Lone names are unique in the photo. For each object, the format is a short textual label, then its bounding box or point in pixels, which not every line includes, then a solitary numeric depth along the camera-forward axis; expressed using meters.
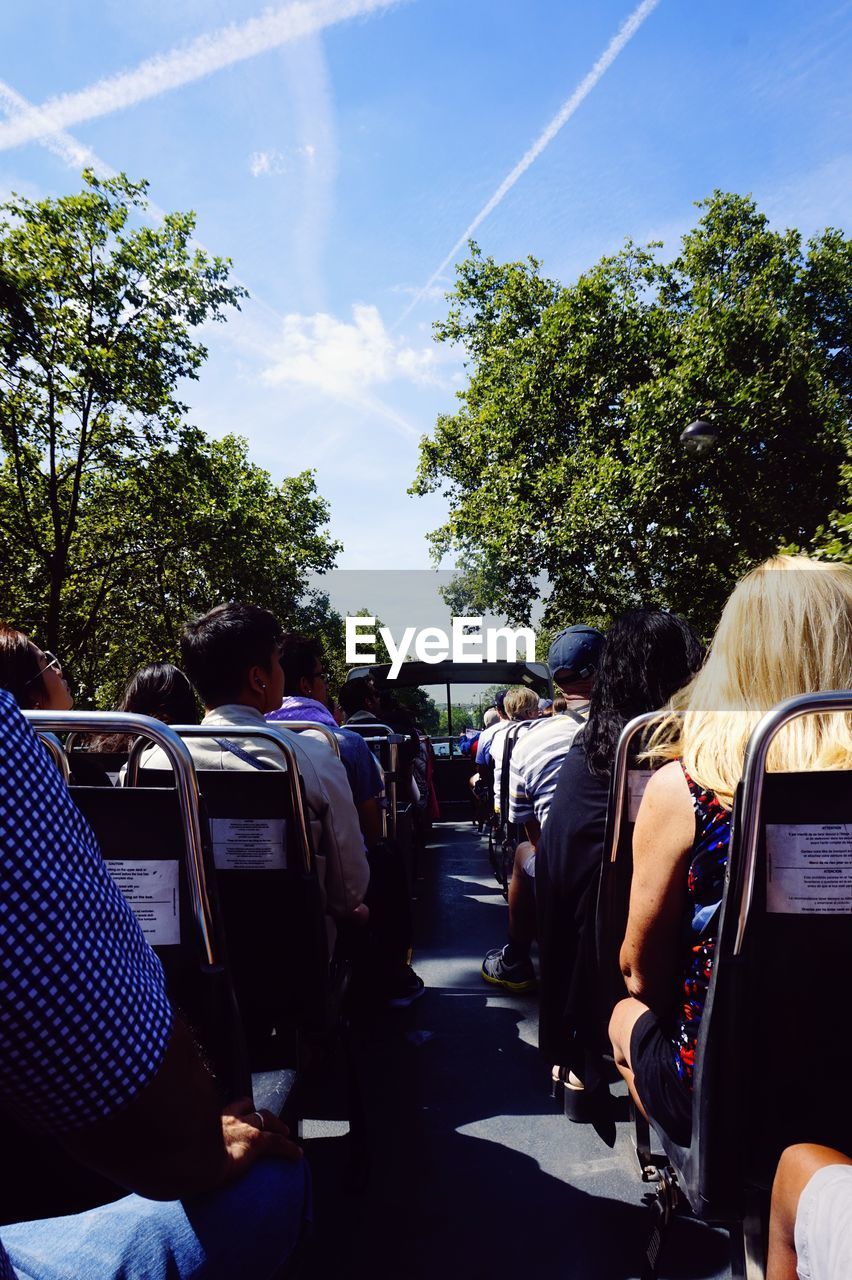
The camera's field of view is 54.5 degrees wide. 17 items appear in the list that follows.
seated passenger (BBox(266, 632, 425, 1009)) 4.06
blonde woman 1.70
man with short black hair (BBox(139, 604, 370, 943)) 2.89
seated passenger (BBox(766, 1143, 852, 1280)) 1.16
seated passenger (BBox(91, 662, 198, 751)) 3.85
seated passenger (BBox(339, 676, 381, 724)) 6.93
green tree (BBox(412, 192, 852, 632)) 15.59
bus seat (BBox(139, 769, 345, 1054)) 2.30
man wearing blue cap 3.70
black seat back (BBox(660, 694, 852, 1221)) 1.46
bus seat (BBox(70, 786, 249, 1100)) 1.76
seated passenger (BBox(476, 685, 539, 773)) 7.66
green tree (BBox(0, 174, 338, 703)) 11.29
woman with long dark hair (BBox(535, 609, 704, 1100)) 2.70
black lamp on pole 12.25
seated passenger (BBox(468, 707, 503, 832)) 9.52
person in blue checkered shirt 0.79
